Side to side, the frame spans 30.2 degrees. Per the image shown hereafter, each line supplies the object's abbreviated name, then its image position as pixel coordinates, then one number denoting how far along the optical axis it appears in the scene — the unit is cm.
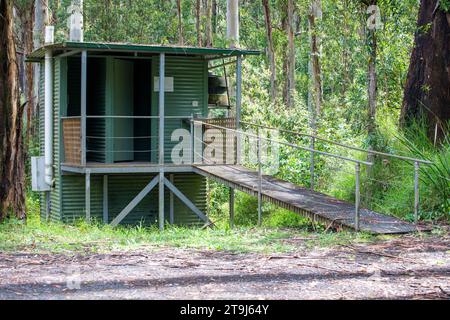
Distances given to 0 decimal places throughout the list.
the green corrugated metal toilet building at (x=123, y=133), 1834
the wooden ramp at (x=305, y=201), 1188
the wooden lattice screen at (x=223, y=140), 1825
